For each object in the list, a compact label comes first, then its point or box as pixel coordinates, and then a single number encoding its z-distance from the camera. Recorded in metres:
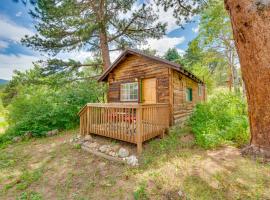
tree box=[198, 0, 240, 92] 12.66
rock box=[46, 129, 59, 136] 7.89
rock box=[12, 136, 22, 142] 7.05
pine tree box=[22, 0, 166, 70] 9.14
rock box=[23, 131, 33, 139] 7.35
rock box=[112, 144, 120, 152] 4.91
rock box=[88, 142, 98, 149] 5.31
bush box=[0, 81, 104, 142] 7.73
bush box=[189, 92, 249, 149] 4.80
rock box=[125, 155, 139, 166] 4.13
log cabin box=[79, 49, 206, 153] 4.97
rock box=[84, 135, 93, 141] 5.95
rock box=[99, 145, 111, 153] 4.94
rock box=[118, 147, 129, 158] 4.51
